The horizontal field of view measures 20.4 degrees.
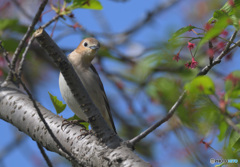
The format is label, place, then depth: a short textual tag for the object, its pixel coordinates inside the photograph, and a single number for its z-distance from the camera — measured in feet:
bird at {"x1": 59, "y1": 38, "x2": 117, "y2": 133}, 29.06
